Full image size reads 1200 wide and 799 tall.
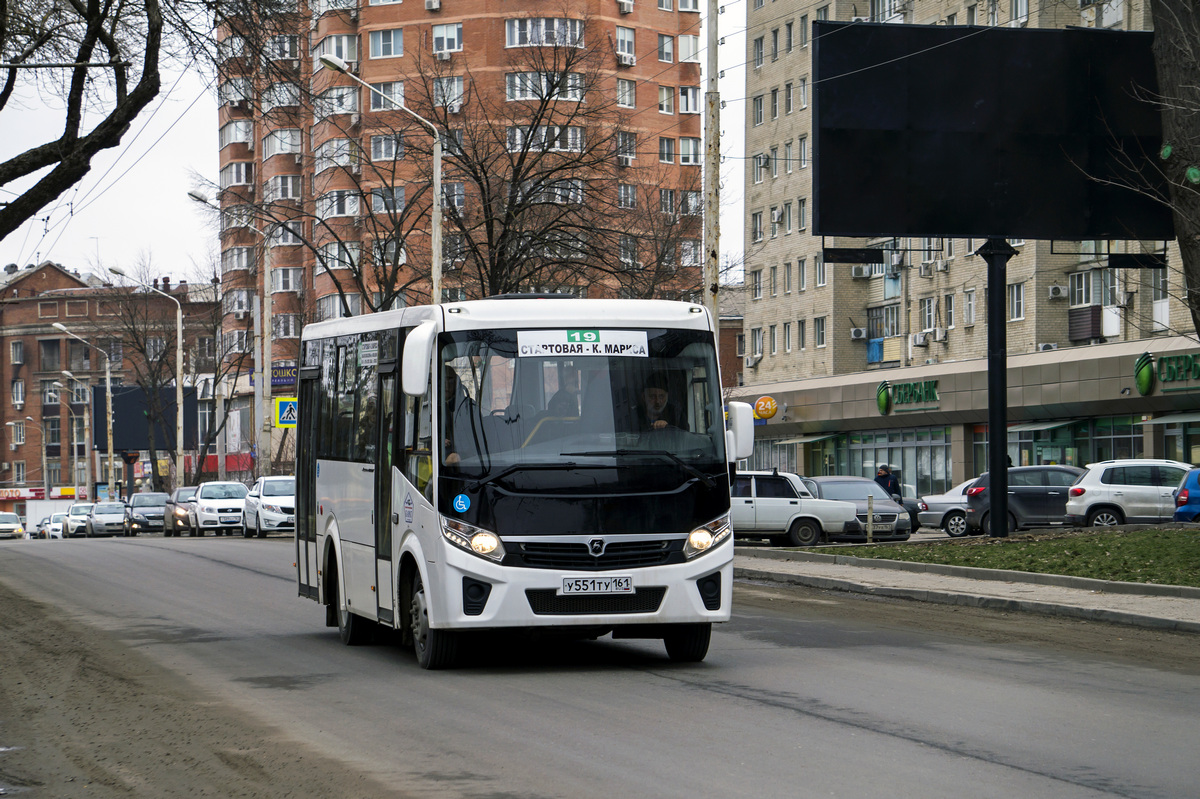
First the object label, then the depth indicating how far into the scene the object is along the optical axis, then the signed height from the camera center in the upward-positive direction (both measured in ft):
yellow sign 150.10 +0.77
